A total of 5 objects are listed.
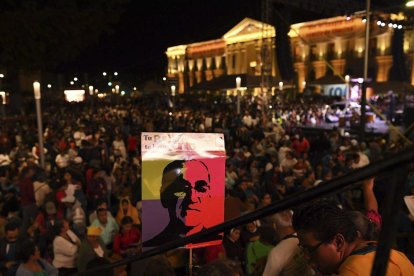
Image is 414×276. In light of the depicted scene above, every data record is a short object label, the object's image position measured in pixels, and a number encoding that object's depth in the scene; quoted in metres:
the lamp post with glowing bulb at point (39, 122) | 9.25
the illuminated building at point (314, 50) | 47.84
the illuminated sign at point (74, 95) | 25.66
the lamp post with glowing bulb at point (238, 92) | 18.13
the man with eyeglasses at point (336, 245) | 1.77
